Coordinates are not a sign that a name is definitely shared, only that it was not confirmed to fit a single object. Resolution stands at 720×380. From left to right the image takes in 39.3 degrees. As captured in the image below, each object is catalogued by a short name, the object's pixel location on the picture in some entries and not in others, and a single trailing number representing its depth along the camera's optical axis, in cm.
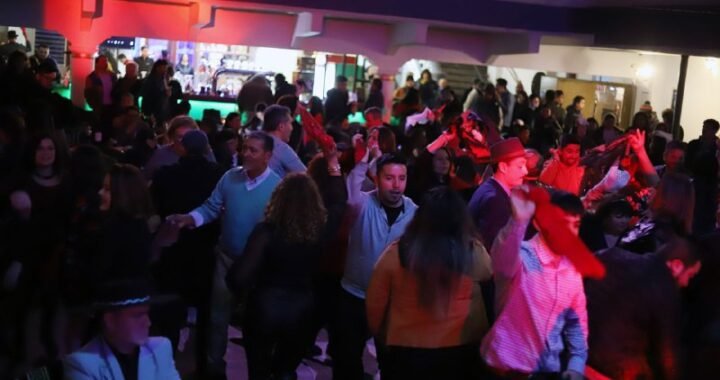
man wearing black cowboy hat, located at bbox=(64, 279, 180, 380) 374
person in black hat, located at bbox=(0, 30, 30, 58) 1732
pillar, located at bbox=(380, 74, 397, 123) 1886
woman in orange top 481
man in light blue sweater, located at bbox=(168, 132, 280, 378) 649
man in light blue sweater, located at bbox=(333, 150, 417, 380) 597
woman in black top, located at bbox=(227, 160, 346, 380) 579
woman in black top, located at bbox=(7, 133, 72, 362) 543
